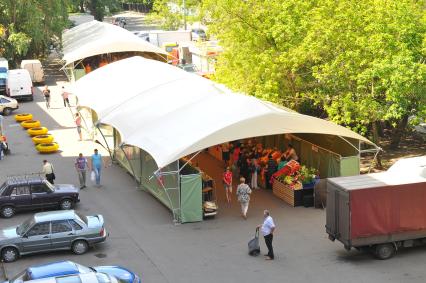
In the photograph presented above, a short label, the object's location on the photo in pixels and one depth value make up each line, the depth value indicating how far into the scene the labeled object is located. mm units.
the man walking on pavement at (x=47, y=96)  43812
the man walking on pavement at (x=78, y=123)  36031
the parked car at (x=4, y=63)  49688
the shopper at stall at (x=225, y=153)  30938
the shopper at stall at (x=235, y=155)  29481
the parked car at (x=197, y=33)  68250
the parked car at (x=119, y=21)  98688
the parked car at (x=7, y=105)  42750
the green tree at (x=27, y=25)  53156
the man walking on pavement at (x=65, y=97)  42844
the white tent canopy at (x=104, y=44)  50594
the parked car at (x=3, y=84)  47594
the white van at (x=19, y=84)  46188
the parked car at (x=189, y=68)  51791
